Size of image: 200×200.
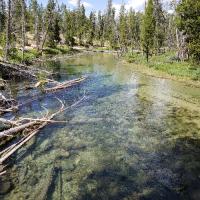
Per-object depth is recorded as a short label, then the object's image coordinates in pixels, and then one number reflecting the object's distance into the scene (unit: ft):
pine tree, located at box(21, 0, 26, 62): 111.03
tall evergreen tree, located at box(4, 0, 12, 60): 82.90
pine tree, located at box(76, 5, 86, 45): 255.39
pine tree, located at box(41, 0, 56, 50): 185.36
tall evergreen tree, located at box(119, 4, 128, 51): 179.87
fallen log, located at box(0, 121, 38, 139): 31.56
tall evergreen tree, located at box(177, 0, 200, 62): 75.97
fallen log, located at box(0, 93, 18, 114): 42.46
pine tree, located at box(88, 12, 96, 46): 267.38
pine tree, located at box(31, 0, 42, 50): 164.96
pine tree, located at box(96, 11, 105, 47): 273.91
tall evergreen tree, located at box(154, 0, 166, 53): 168.89
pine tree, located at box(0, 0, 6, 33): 177.19
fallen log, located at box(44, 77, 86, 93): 61.50
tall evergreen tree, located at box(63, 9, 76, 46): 222.80
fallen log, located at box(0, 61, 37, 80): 67.55
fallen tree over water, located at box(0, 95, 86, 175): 29.50
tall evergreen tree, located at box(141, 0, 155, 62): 126.42
